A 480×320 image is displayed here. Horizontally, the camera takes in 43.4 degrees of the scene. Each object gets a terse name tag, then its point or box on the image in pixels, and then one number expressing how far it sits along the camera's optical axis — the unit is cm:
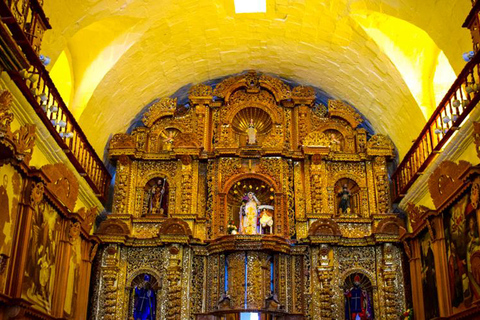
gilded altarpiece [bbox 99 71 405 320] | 1722
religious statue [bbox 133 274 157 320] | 1753
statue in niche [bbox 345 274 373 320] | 1747
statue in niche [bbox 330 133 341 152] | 1959
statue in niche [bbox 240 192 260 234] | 1803
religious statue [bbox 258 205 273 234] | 1822
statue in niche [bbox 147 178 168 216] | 1884
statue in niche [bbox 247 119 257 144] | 1933
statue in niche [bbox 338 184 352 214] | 1873
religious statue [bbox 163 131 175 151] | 1973
